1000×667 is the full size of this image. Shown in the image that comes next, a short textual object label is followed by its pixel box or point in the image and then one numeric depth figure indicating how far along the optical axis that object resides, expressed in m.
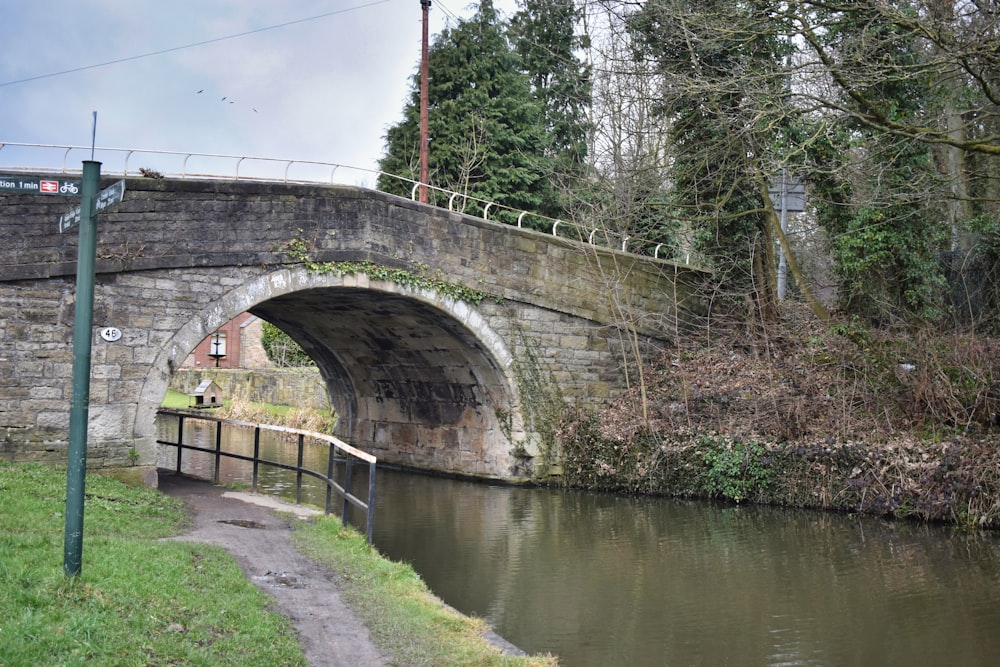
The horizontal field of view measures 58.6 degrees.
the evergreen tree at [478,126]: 22.81
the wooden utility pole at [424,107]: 18.86
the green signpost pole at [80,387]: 4.88
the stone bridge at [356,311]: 10.66
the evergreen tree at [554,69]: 24.69
